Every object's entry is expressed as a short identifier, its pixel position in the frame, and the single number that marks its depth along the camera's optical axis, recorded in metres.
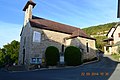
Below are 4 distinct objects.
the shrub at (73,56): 14.17
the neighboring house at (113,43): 20.86
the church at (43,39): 14.48
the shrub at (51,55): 14.11
